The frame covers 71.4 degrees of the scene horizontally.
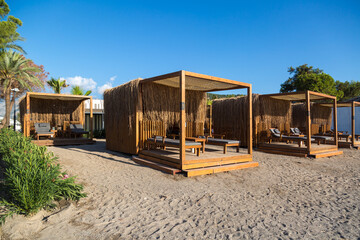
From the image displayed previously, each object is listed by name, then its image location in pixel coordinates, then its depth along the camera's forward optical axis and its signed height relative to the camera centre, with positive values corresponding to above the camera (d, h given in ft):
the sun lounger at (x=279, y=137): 30.14 -1.83
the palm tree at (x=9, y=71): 54.44 +11.64
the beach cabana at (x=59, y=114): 39.79 +1.62
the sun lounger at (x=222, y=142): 23.82 -1.88
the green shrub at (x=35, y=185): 10.67 -2.82
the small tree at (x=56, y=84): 70.54 +11.25
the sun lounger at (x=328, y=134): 44.45 -2.00
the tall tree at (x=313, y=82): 70.38 +12.21
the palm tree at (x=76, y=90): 61.22 +8.15
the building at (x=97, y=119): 59.24 +1.02
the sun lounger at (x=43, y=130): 38.27 -1.07
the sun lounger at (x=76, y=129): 39.57 -0.94
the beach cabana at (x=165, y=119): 19.56 +0.45
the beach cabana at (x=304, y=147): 28.58 -2.97
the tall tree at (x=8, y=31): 48.44 +18.65
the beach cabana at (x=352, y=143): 37.55 -3.13
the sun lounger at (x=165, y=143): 20.51 -1.74
